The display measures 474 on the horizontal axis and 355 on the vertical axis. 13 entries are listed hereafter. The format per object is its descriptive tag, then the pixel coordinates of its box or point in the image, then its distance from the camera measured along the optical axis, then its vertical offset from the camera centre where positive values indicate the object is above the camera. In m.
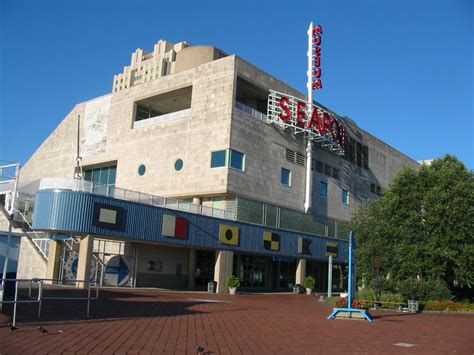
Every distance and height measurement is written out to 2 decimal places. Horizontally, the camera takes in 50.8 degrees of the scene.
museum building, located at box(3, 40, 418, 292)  32.06 +6.44
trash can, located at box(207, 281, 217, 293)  36.12 -1.94
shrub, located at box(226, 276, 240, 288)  35.22 -1.45
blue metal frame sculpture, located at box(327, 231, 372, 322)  18.45 -1.54
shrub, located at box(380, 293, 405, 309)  25.88 -1.49
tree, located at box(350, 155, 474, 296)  28.80 +2.59
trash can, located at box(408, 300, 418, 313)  24.72 -1.68
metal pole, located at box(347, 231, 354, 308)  19.05 -0.66
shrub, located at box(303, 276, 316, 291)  42.50 -1.46
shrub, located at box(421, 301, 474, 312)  25.62 -1.67
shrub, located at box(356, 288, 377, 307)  25.83 -1.46
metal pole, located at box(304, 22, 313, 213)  46.19 +9.44
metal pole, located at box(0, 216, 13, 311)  13.29 -0.36
